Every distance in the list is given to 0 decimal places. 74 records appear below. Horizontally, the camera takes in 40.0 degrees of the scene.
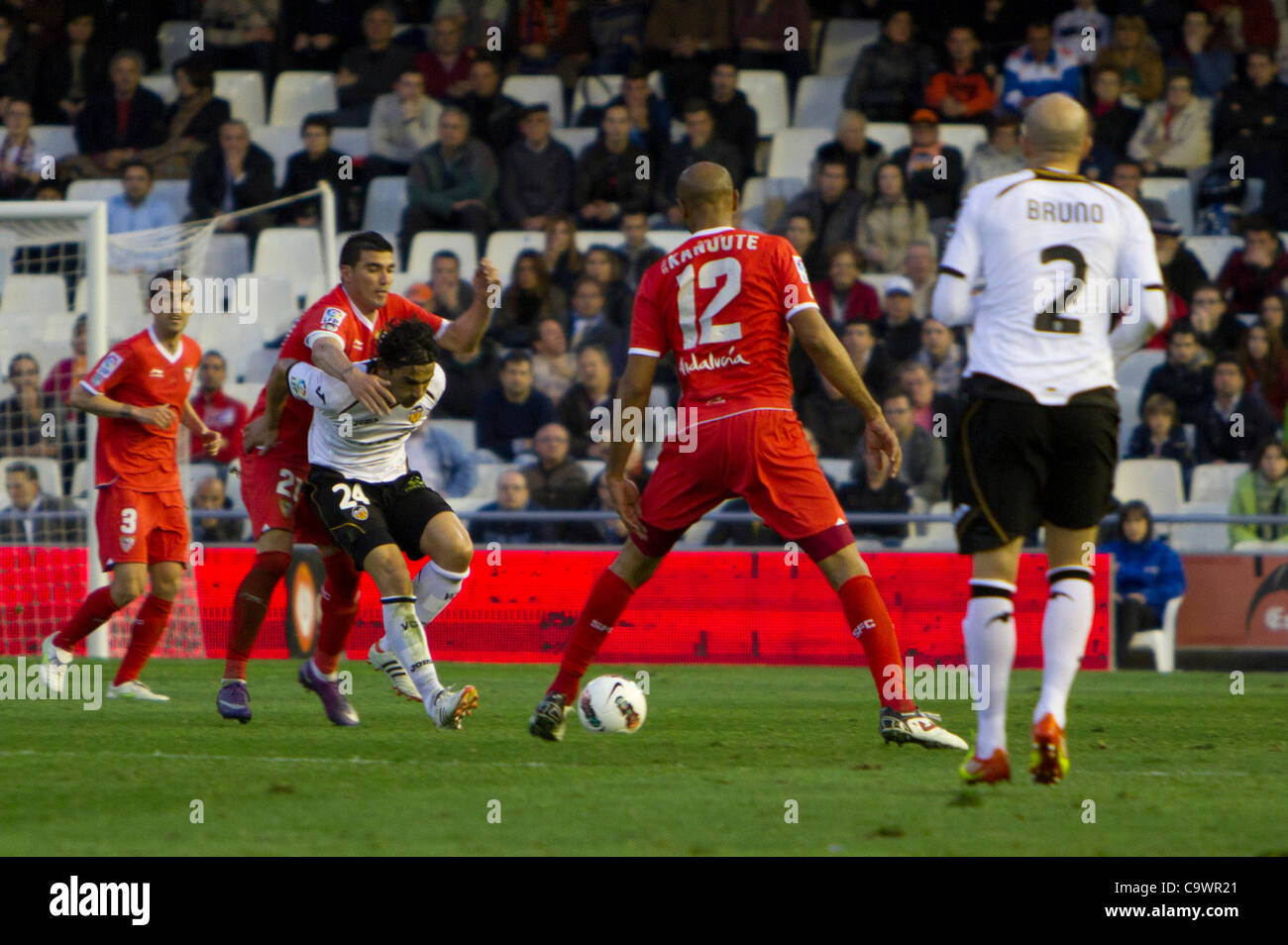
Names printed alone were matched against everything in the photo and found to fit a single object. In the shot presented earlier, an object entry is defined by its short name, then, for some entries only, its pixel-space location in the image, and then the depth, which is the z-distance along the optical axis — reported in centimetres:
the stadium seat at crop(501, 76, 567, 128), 1727
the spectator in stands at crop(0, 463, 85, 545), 1273
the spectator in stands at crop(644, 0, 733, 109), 1694
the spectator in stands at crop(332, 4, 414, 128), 1722
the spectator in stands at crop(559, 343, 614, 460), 1377
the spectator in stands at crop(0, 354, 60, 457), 1290
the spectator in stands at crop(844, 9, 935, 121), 1652
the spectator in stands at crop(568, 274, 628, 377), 1437
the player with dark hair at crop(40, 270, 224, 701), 915
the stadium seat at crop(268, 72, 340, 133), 1788
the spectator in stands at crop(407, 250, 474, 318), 1441
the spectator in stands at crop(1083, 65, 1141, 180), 1540
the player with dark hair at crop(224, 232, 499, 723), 743
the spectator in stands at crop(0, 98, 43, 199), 1677
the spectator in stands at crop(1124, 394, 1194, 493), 1338
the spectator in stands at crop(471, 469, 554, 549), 1305
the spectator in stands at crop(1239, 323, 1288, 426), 1368
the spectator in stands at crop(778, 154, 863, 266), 1499
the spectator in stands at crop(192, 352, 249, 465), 1402
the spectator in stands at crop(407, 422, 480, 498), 1377
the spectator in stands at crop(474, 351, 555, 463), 1397
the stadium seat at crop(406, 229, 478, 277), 1564
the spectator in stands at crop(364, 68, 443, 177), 1661
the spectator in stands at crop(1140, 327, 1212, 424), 1358
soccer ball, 710
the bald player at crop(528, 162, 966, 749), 664
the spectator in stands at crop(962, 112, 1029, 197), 1500
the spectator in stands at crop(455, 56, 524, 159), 1628
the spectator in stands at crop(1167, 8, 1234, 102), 1627
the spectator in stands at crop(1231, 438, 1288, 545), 1268
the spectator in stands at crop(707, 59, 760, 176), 1586
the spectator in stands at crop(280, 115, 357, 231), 1614
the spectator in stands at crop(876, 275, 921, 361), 1388
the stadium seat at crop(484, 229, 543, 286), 1559
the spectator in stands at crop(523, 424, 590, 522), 1313
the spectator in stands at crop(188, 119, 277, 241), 1625
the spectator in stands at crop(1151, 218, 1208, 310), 1431
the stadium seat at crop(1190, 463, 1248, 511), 1330
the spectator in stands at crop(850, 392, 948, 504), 1312
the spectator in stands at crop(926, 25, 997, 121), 1636
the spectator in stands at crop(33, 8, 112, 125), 1798
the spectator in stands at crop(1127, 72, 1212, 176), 1582
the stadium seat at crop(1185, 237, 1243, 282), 1498
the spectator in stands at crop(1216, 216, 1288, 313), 1443
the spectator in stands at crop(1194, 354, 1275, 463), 1338
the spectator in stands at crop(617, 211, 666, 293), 1464
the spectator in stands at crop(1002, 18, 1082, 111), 1585
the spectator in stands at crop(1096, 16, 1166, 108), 1622
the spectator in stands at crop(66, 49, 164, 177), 1723
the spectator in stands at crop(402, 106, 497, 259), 1598
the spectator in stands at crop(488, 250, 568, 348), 1478
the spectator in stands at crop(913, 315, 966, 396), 1377
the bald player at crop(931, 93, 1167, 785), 558
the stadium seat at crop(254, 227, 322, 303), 1614
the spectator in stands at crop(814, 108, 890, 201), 1512
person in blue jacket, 1197
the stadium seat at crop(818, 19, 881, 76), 1755
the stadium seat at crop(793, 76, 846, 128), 1709
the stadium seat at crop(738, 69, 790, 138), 1706
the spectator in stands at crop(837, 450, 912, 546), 1277
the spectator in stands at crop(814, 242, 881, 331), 1423
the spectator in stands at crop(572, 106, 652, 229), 1565
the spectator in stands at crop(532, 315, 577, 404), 1430
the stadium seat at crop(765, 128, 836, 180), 1627
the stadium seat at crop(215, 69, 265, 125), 1797
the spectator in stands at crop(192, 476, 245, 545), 1345
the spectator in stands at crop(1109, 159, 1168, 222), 1455
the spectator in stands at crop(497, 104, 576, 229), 1584
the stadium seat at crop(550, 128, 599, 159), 1666
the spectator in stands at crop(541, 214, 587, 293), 1490
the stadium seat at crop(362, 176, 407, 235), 1667
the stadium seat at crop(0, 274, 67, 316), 1505
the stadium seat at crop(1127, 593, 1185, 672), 1203
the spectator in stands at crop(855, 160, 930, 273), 1499
